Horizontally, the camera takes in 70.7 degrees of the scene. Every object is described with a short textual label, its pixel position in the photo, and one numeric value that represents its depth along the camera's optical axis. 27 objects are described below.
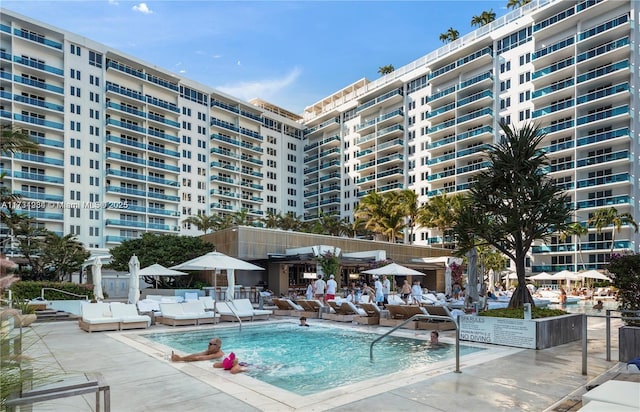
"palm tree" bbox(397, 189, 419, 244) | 52.65
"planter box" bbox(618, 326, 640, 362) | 8.50
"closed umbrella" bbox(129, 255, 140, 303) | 19.34
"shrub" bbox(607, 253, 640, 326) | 9.78
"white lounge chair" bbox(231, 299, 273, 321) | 17.19
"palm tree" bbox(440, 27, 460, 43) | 66.25
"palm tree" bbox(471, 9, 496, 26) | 62.38
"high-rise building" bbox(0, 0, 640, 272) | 45.88
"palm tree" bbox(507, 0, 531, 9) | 56.38
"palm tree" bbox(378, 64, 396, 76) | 78.31
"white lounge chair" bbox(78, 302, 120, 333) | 14.20
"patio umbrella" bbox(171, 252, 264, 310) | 17.85
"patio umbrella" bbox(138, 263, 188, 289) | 23.35
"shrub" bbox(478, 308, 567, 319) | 11.49
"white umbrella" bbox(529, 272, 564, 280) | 39.28
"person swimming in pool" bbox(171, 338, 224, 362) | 9.09
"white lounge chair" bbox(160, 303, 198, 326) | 15.75
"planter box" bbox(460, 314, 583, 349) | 10.52
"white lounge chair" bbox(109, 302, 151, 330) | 14.73
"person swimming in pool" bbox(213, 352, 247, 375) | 8.21
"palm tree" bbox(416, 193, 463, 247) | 50.41
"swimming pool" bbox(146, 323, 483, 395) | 8.15
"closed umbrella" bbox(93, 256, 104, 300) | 19.89
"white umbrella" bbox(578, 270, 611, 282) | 33.68
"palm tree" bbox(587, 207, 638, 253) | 41.35
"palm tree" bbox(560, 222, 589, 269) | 41.49
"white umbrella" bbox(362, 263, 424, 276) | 22.22
